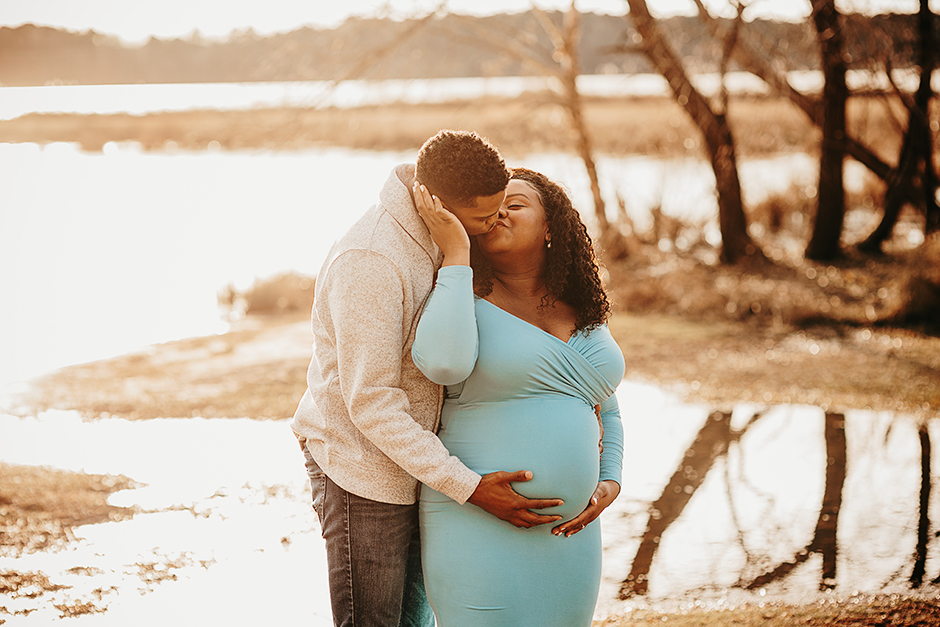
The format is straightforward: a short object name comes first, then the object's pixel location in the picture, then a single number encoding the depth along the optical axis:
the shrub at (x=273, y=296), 10.66
